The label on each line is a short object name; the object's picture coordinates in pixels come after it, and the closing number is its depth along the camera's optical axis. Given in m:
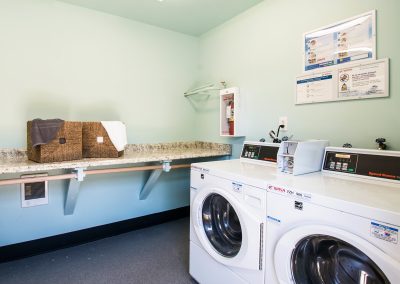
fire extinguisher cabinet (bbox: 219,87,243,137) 2.38
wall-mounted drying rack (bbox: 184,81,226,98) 2.71
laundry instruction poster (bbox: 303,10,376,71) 1.53
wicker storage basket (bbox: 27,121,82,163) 1.71
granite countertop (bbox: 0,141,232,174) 1.61
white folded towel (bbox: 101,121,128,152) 2.00
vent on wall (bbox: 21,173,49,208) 2.09
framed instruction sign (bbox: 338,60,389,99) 1.47
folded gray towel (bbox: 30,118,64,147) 1.69
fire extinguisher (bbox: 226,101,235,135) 2.43
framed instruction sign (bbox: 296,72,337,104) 1.72
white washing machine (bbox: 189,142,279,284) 1.28
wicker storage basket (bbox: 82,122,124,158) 1.99
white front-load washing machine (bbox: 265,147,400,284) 0.83
